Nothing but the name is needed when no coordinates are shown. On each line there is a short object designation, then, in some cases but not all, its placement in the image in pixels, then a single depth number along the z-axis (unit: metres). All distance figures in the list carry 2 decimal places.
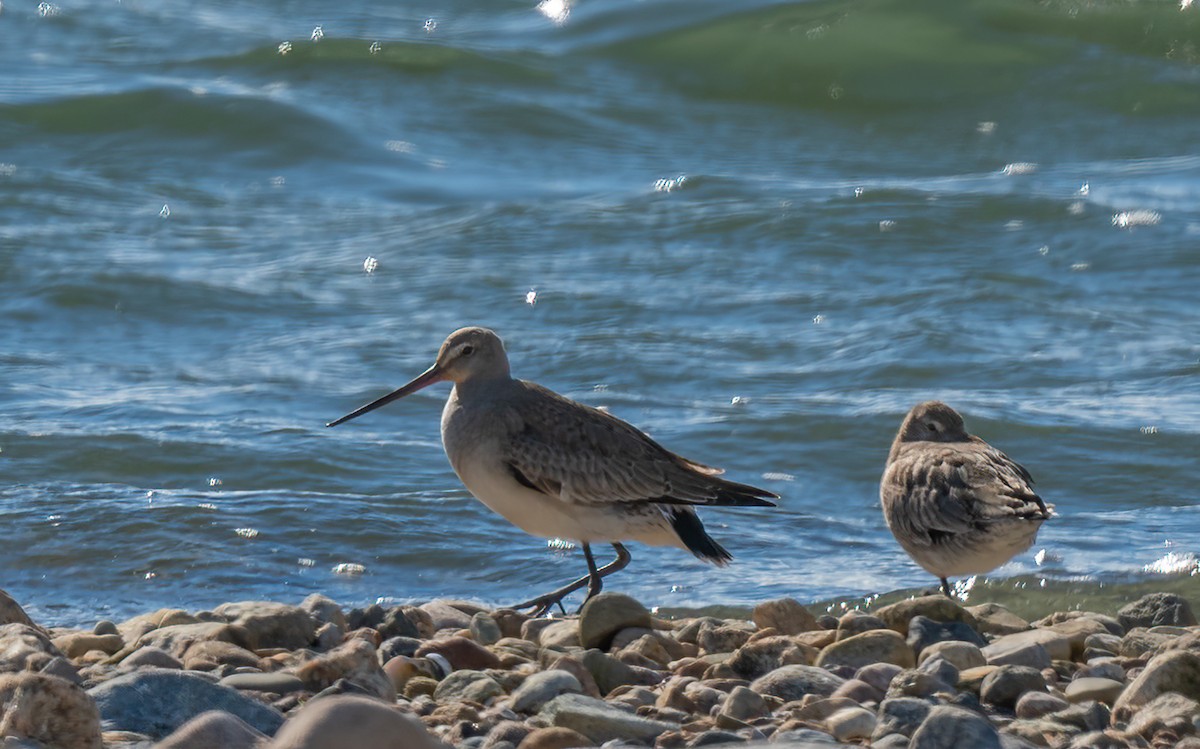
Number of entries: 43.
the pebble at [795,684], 10.18
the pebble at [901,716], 9.08
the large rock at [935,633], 11.45
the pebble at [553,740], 8.80
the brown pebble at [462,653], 10.87
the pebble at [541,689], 9.85
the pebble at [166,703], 8.98
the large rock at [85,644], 11.24
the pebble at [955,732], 8.35
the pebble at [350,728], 6.50
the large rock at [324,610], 12.05
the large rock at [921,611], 11.89
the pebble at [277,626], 11.21
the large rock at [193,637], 11.01
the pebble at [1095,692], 10.23
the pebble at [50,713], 8.04
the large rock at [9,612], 11.32
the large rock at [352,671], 9.80
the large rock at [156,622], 12.06
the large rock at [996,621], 12.57
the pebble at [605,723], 9.16
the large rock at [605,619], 11.82
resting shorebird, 13.15
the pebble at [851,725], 9.34
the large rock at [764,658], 10.96
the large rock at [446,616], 12.71
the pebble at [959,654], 10.87
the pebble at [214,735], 7.53
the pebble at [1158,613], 12.95
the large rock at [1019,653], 11.01
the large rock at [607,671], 10.58
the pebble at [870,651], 11.02
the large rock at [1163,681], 9.86
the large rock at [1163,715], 9.39
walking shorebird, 13.90
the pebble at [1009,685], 10.15
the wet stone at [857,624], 11.67
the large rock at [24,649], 9.70
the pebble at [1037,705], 9.91
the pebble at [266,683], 9.81
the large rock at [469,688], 10.02
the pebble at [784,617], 12.45
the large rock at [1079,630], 11.69
